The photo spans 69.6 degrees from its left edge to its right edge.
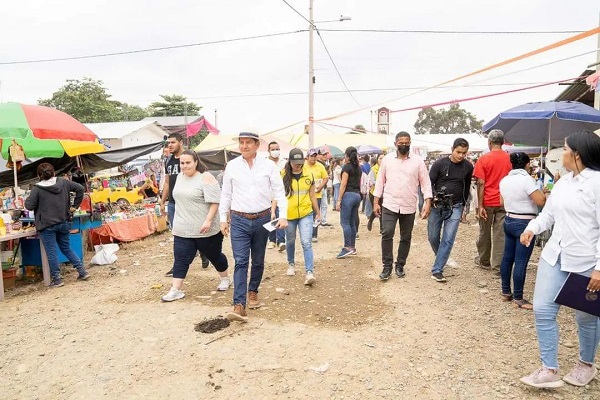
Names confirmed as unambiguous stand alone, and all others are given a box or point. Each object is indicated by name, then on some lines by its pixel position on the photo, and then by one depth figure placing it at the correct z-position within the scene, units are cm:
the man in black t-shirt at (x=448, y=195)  541
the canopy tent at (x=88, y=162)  887
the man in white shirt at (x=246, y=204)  420
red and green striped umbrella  562
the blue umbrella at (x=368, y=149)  2327
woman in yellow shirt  543
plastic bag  716
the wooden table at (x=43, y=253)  573
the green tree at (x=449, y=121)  6047
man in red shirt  560
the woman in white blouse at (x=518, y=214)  441
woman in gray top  467
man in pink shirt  531
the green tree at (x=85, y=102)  3744
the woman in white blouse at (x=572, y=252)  262
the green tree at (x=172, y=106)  4872
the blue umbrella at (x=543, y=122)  642
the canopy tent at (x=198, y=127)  1742
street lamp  1723
